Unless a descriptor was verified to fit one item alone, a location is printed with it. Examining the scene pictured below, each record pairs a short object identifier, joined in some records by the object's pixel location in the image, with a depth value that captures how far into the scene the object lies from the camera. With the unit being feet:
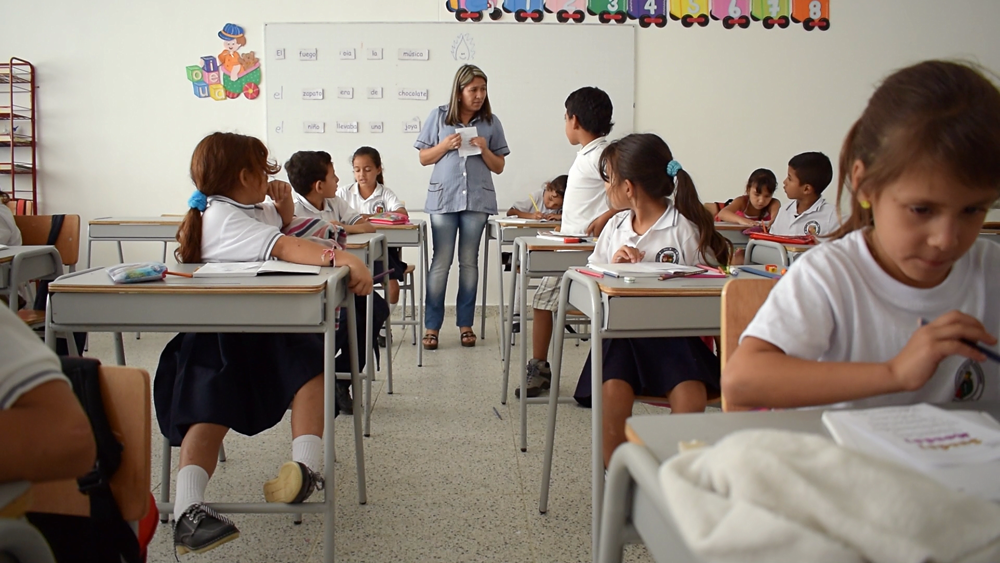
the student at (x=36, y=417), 1.95
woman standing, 11.55
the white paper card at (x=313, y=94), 15.51
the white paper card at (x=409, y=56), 15.43
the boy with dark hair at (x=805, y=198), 10.75
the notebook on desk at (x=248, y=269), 4.81
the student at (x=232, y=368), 4.54
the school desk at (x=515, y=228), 10.94
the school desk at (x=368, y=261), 7.47
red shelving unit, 15.19
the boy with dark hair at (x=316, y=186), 9.16
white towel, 1.24
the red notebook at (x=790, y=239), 8.46
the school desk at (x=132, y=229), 11.37
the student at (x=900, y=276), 2.36
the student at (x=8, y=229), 8.66
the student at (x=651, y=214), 6.37
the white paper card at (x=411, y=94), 15.53
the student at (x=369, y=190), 13.24
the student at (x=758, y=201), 14.33
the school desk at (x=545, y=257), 7.52
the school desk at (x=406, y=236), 10.55
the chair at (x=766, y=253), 7.36
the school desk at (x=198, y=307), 4.33
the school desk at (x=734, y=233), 11.03
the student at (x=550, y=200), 14.65
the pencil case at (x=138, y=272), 4.45
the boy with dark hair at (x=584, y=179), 8.96
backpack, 2.42
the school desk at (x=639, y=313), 4.37
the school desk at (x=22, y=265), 6.53
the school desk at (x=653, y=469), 1.68
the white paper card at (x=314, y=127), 15.60
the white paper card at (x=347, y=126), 15.61
